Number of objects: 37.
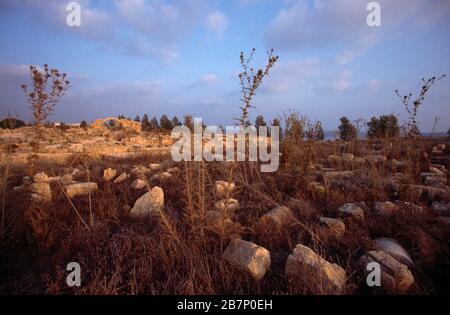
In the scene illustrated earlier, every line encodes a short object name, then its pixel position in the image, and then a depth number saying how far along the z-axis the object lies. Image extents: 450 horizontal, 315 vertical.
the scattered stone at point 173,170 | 7.16
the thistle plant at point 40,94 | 6.26
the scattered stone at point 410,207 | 3.92
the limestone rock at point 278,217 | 3.76
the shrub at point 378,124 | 16.57
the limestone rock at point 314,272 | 2.40
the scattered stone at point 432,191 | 4.73
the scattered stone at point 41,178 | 6.07
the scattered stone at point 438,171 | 6.41
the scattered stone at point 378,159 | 7.91
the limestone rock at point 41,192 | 4.58
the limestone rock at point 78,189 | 5.12
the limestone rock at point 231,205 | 3.99
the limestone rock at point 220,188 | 4.89
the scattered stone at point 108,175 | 6.35
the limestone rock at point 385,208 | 4.02
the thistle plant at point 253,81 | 3.05
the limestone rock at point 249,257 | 2.70
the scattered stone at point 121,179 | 6.10
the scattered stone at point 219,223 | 3.33
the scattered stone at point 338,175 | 6.17
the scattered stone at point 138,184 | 5.56
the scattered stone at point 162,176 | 6.25
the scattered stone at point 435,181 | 5.43
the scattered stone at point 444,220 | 3.62
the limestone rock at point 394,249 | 2.91
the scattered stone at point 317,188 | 4.99
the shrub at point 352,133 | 8.20
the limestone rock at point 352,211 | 3.95
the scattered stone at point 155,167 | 7.85
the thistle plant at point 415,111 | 5.08
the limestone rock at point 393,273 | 2.54
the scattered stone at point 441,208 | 4.09
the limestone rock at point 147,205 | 4.19
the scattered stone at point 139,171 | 6.97
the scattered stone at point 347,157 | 7.99
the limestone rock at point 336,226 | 3.51
